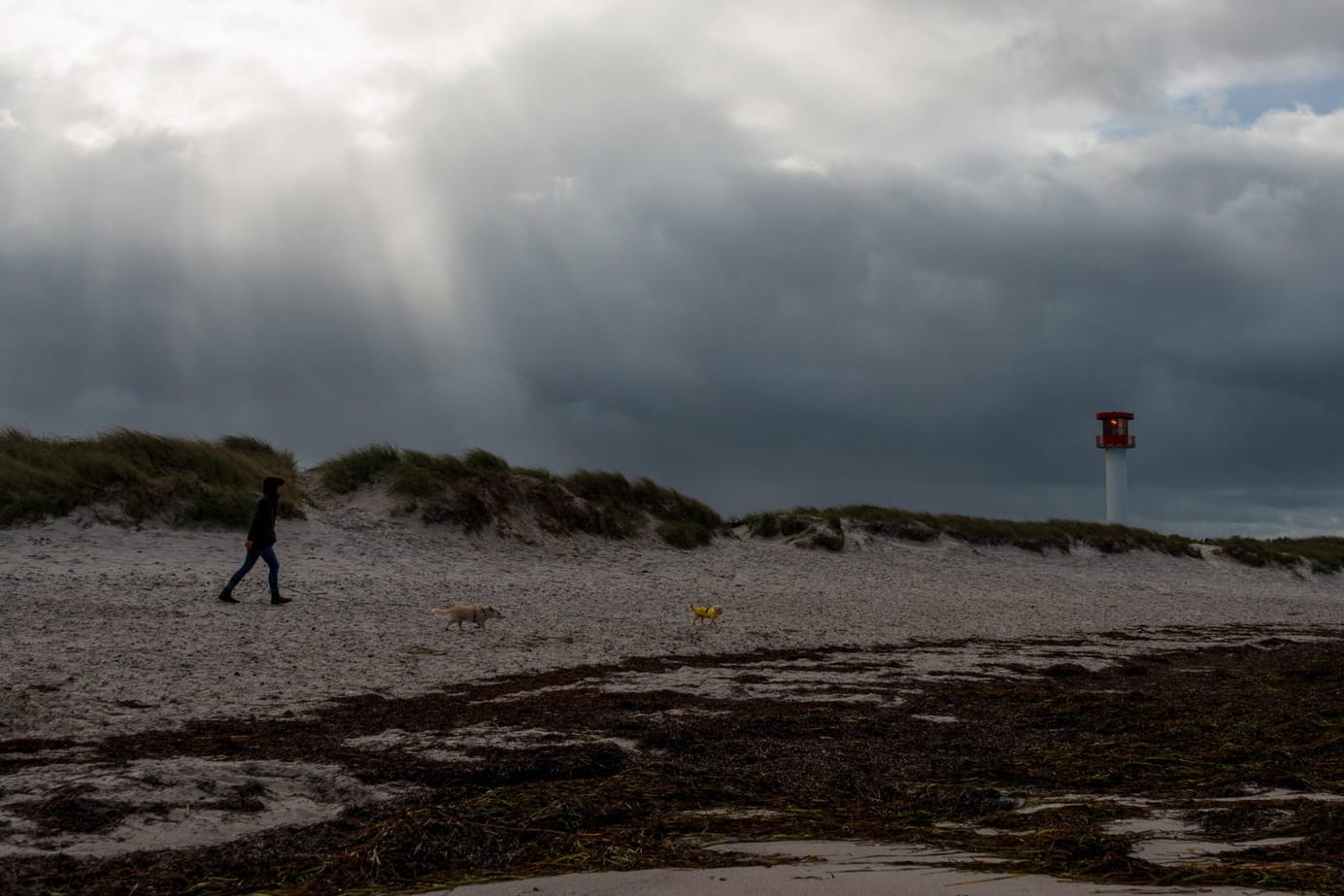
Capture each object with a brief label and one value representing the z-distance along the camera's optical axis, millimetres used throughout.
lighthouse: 43219
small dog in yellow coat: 14617
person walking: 14156
